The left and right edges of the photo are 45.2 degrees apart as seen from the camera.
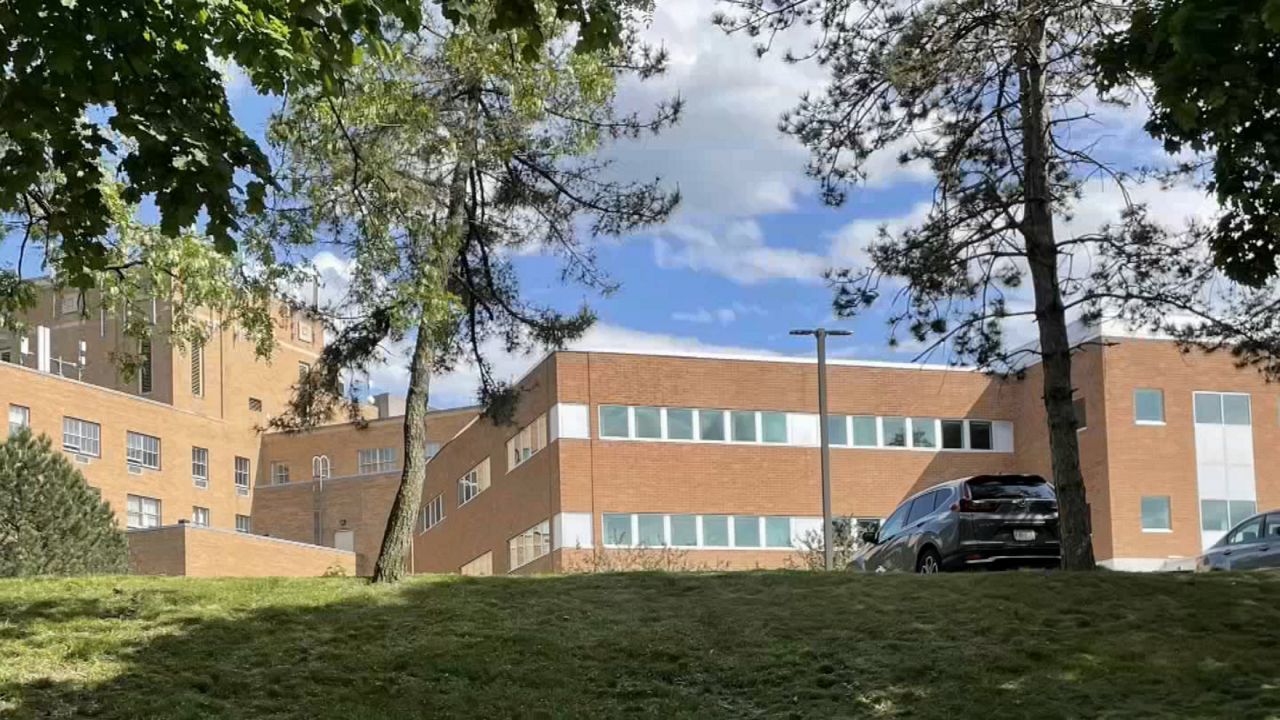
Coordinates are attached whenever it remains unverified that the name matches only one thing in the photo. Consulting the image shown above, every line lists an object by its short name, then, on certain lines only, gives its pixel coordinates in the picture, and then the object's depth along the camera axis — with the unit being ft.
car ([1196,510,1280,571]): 74.02
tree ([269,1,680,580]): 56.13
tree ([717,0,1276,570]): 57.72
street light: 98.27
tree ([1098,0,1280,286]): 32.07
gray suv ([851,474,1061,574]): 68.44
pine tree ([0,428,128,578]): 103.81
